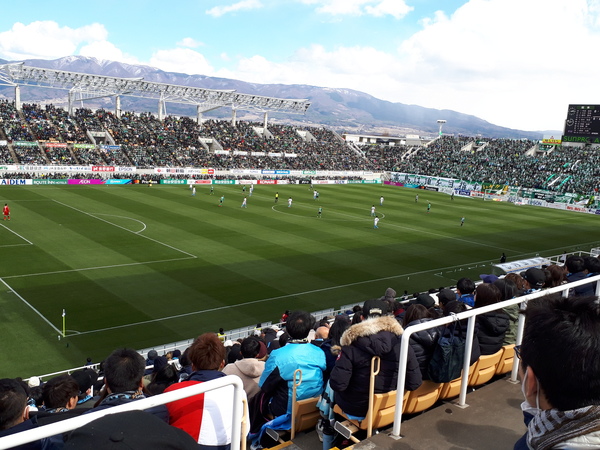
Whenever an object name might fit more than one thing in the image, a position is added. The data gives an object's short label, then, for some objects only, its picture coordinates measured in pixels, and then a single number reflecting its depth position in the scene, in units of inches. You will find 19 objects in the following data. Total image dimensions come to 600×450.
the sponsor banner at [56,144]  2681.8
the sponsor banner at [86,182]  2401.3
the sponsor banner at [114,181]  2482.8
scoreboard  2282.6
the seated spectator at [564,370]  93.6
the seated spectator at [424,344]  226.6
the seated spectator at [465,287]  417.4
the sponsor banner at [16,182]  2220.7
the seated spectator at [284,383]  228.7
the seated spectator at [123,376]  194.5
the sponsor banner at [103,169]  2534.4
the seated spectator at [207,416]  151.5
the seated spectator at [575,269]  373.4
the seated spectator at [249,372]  250.1
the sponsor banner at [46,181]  2314.2
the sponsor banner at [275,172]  3127.5
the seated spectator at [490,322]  255.0
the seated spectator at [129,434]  91.7
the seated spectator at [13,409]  161.6
